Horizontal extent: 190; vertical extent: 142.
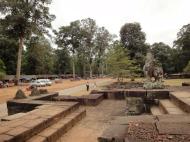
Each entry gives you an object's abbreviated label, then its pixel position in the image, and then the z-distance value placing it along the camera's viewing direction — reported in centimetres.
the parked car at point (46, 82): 2558
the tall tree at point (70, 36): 4159
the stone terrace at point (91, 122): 292
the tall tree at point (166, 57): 3934
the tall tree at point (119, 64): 2506
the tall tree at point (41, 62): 3956
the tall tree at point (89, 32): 4289
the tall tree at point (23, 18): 2305
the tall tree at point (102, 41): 4625
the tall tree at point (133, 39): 3696
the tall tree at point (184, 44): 3694
